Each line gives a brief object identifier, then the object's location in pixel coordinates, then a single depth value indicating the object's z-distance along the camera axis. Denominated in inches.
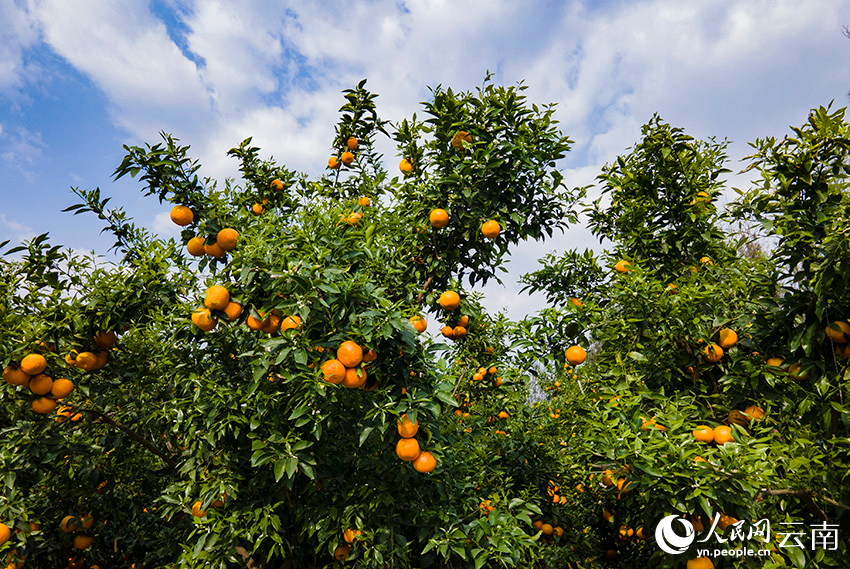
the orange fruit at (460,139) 129.4
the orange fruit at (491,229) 121.3
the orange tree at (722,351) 90.1
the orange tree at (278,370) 90.6
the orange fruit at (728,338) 110.0
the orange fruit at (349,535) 95.3
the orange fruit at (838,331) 93.6
